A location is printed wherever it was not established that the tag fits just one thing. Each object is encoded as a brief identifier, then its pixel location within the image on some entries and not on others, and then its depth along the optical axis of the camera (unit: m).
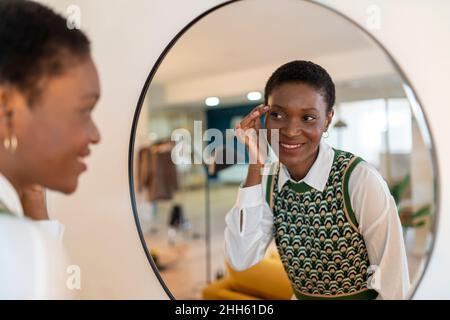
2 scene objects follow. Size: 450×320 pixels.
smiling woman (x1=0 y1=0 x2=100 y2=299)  0.59
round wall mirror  0.59
